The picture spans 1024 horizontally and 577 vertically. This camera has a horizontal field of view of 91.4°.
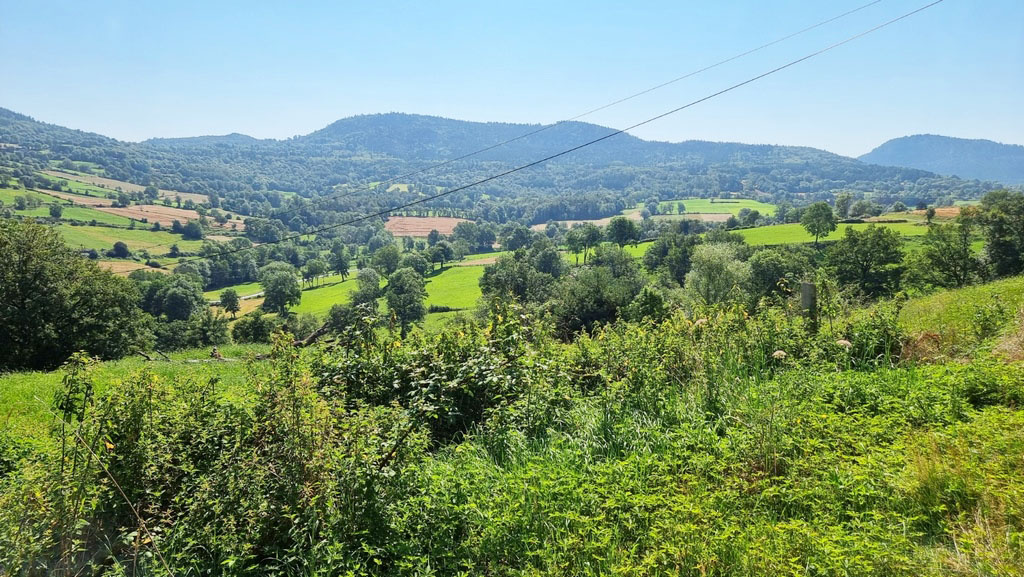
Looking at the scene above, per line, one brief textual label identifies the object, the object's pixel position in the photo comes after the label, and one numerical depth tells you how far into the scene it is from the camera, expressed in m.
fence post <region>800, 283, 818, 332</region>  8.28
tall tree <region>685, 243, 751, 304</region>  54.81
